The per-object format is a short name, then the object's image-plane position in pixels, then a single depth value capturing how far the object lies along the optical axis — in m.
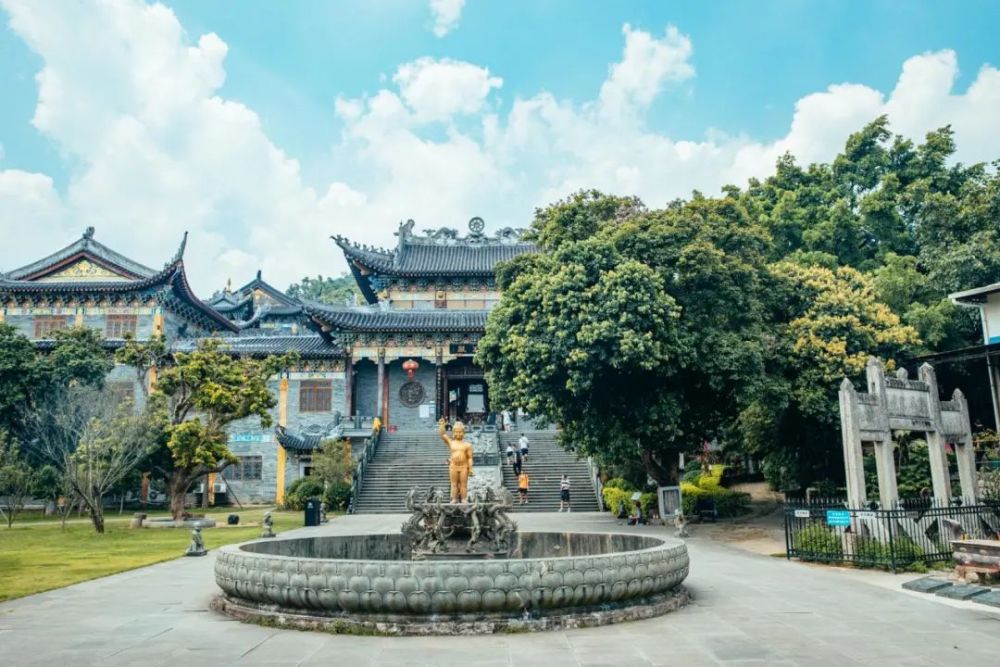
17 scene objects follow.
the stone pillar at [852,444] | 12.95
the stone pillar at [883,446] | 13.18
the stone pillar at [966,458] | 14.87
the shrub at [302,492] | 29.36
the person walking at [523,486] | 25.83
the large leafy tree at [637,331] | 17.67
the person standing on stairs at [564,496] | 25.14
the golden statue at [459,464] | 10.85
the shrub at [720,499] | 22.67
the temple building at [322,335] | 35.50
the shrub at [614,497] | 23.12
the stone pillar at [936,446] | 14.52
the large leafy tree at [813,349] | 20.16
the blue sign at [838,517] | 12.17
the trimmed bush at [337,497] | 27.31
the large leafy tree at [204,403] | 22.92
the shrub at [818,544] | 12.88
